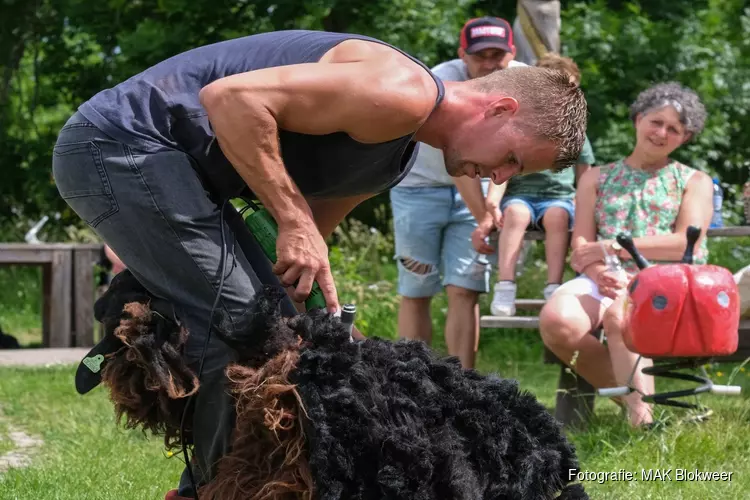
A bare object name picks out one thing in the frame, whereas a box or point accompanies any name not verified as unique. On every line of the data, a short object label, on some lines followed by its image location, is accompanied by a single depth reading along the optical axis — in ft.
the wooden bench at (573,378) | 17.83
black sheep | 8.70
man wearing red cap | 19.47
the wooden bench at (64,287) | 31.60
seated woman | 17.33
